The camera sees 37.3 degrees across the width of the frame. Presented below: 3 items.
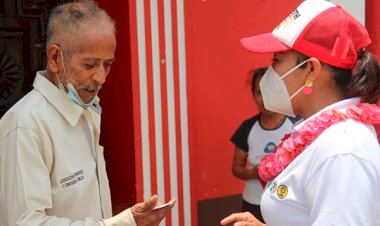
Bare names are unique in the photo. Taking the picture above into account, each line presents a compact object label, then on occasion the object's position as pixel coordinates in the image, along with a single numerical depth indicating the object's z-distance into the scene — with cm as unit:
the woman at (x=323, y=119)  166
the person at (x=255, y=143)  358
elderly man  203
